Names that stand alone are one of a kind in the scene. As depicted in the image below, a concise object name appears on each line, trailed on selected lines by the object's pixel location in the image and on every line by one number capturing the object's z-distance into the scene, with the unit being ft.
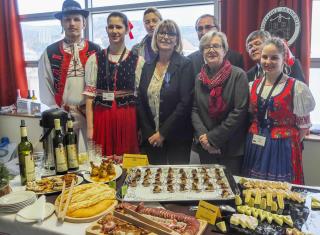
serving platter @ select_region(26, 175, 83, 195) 4.62
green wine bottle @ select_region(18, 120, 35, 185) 4.84
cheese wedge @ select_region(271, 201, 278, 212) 3.92
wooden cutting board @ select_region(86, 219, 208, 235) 3.50
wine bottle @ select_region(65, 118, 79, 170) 5.25
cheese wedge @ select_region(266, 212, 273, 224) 3.67
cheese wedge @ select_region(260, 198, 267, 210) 3.98
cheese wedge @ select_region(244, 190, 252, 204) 4.11
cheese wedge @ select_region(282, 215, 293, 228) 3.58
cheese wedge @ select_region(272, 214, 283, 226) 3.62
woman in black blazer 6.83
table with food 3.61
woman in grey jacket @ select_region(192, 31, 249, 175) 6.33
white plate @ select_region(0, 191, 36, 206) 4.20
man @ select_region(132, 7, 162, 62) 8.29
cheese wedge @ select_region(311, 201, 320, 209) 3.95
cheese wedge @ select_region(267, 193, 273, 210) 3.97
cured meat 3.52
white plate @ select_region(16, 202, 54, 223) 3.92
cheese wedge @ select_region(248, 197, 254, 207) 4.06
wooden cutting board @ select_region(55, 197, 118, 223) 3.86
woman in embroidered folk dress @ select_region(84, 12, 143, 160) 6.96
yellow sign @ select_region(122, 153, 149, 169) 5.39
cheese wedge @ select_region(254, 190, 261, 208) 4.05
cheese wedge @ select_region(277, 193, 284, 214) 3.93
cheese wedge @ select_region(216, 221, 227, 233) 3.58
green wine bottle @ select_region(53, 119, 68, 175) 5.08
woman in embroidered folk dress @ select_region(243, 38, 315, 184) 6.05
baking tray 4.19
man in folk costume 7.88
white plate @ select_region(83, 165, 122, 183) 4.99
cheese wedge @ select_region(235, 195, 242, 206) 4.09
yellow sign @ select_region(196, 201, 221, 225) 3.72
